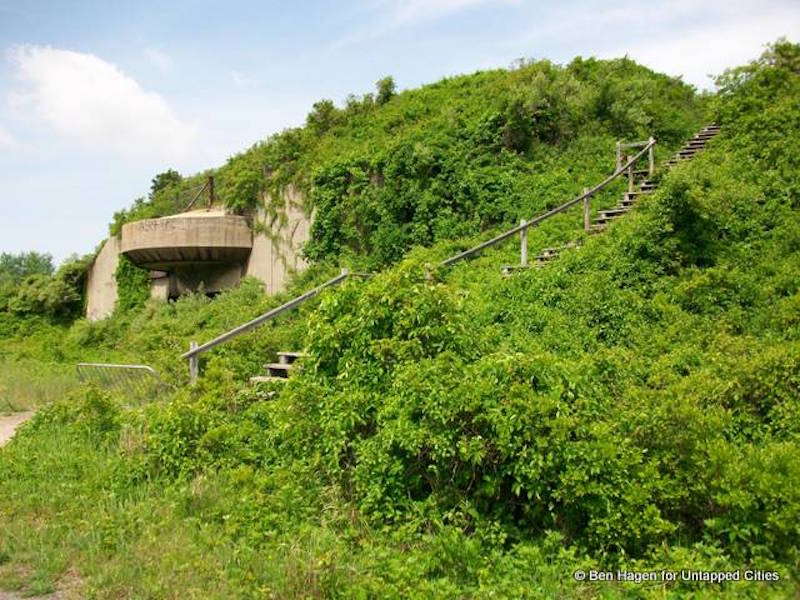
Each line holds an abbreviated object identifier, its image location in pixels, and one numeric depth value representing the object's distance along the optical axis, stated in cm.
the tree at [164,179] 3291
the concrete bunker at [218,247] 1842
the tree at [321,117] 2034
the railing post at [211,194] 2266
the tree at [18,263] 6039
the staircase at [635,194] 1148
